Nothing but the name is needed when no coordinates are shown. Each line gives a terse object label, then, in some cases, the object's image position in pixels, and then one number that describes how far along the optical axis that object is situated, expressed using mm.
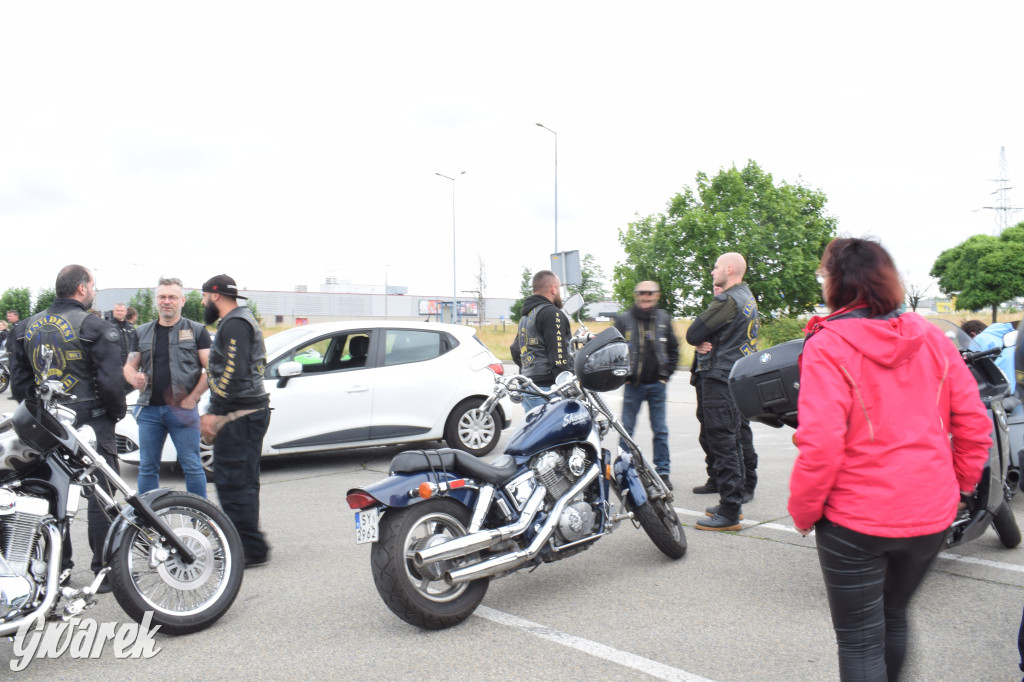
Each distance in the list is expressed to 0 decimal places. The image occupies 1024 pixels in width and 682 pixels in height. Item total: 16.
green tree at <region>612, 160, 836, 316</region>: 47969
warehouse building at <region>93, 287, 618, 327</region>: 104188
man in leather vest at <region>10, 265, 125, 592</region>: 4414
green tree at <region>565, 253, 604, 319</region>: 105125
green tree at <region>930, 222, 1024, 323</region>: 56875
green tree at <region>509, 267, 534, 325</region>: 82525
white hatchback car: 7660
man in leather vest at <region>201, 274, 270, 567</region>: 4691
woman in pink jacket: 2344
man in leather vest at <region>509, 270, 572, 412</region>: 6539
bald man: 5484
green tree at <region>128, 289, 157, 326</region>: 47219
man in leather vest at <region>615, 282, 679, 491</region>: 6492
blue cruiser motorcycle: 3695
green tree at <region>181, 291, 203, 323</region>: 53281
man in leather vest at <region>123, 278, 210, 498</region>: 5238
